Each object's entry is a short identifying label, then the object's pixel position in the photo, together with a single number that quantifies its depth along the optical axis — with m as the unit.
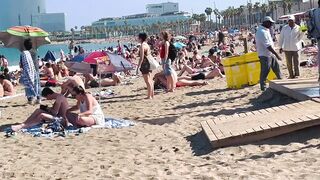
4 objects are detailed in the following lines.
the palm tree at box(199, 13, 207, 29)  131.75
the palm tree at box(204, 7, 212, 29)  126.53
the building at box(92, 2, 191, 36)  164.82
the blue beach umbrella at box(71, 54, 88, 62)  13.46
